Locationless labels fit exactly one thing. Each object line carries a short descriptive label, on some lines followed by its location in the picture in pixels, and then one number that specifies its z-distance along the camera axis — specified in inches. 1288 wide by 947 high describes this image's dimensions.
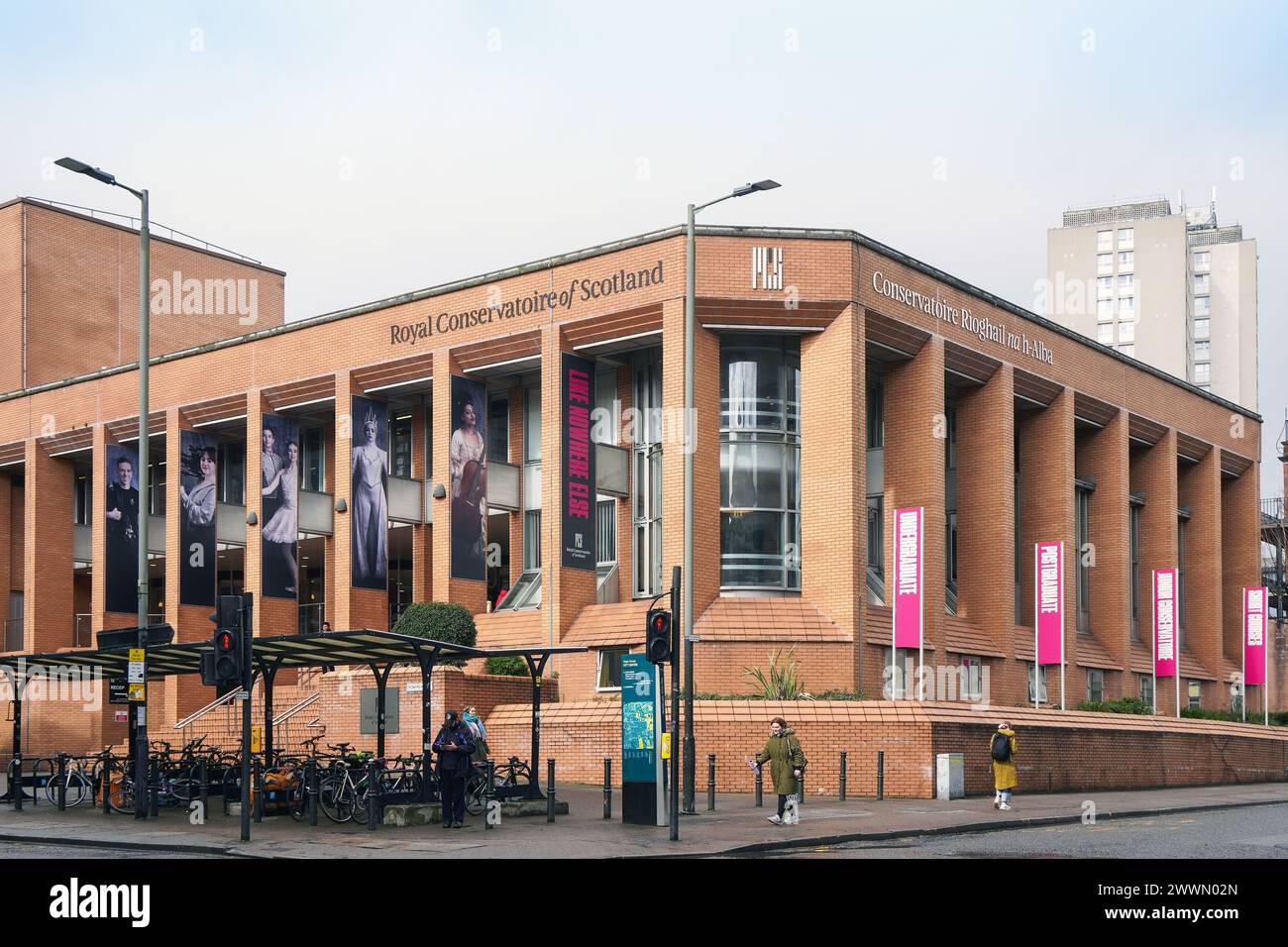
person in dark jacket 863.1
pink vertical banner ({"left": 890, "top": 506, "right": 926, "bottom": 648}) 1348.4
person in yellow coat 1019.9
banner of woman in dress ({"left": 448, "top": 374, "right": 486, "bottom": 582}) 1547.7
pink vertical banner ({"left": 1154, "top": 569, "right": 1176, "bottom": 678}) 1833.2
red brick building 1392.7
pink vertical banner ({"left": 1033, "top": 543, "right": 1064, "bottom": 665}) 1583.4
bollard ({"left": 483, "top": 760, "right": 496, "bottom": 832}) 883.6
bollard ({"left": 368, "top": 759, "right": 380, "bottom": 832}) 843.4
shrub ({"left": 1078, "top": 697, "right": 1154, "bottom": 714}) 1611.7
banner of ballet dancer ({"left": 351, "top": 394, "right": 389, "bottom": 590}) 1636.3
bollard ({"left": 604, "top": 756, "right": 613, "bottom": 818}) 925.2
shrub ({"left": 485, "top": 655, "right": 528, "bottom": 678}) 1366.9
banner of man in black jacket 1886.1
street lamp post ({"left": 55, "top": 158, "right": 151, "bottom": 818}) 941.8
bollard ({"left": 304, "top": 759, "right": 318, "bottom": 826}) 880.5
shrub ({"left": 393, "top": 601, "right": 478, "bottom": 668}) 1404.7
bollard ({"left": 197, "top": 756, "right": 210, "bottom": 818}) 953.9
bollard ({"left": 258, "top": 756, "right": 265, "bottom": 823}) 906.7
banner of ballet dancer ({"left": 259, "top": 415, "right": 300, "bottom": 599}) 1712.6
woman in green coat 881.5
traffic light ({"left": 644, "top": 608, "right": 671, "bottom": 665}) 809.5
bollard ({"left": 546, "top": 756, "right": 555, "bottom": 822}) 916.0
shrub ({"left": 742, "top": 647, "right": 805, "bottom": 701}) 1267.2
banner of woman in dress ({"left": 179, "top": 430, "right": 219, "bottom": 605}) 1785.2
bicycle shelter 893.2
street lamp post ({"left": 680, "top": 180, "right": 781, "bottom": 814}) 914.7
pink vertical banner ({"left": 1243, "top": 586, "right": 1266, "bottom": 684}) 1999.3
